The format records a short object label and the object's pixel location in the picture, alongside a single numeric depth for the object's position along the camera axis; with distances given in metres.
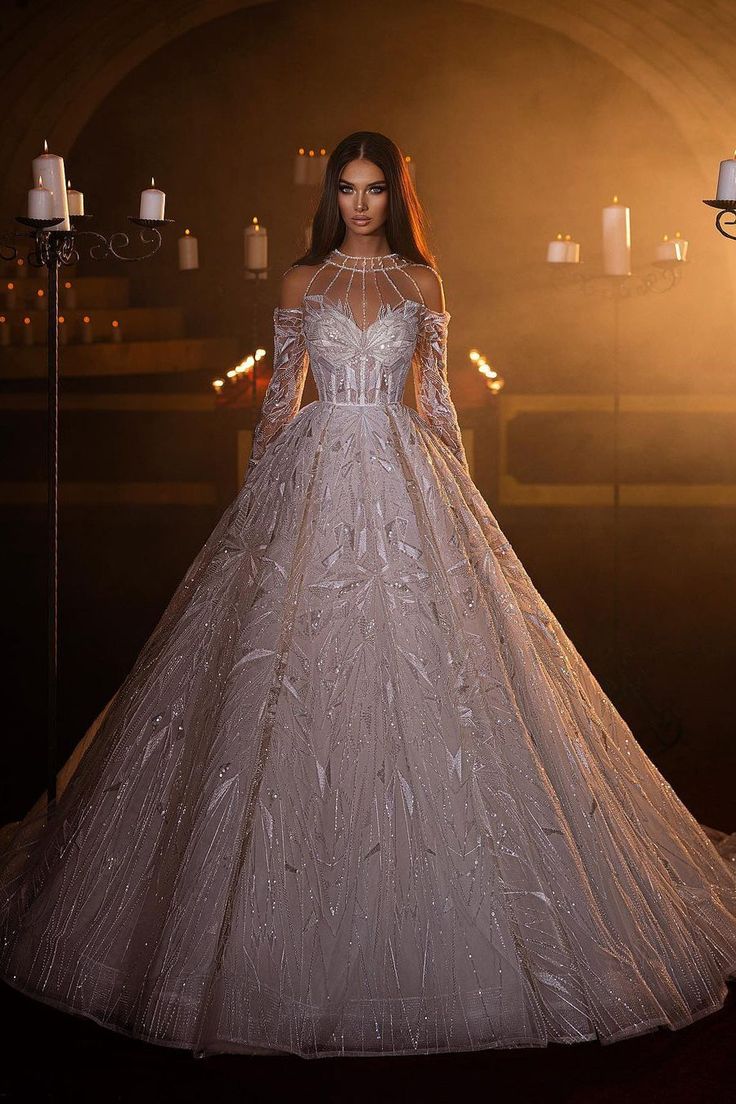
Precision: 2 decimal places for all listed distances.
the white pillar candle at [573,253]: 4.89
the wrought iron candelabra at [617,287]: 4.36
